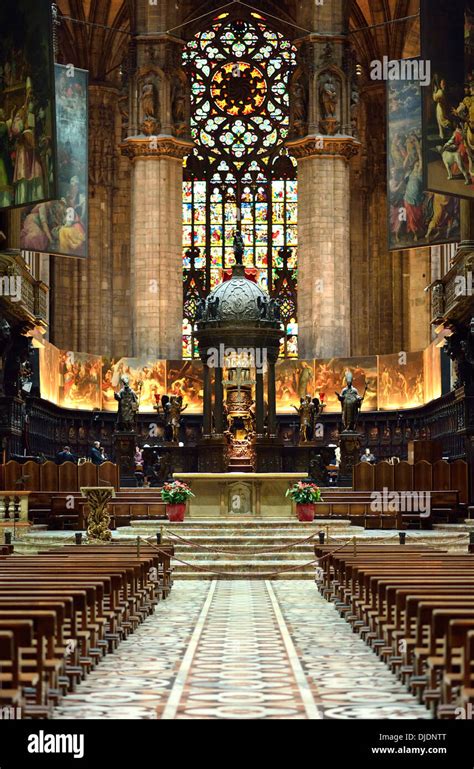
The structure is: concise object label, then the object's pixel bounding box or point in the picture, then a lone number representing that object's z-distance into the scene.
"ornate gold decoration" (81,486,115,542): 23.59
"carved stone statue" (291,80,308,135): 45.69
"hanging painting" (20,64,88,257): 35.00
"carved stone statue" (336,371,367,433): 37.56
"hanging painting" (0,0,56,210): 27.98
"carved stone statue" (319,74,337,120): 45.19
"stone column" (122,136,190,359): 44.94
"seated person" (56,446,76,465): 36.86
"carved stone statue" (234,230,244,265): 34.88
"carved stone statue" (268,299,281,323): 34.72
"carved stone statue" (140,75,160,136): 45.00
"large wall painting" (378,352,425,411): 42.22
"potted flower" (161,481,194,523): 25.45
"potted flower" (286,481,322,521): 25.41
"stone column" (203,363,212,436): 33.94
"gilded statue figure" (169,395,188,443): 38.25
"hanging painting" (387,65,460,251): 33.66
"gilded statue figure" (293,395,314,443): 38.03
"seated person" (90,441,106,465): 35.94
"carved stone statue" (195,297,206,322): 35.06
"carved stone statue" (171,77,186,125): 45.50
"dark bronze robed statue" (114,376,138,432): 37.41
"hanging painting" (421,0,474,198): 28.08
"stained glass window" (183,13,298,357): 49.38
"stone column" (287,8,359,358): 45.03
